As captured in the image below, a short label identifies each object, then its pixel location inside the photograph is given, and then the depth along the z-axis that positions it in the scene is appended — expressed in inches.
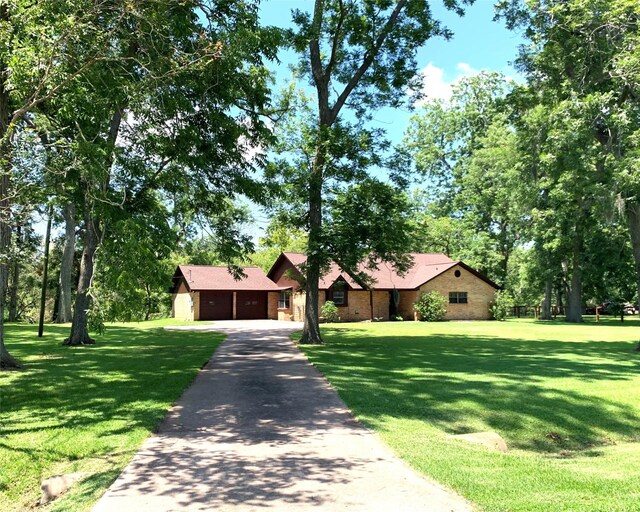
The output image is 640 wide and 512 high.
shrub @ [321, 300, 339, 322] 1322.6
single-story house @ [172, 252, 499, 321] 1441.9
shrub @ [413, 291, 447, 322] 1432.1
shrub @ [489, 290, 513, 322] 1533.0
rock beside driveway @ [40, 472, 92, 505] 203.3
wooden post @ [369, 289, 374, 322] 1456.7
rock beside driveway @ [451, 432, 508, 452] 268.3
